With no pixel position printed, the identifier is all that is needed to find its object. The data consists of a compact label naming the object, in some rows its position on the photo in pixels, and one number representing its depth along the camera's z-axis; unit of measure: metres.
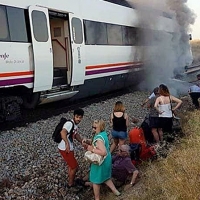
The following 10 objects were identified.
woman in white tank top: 7.08
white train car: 7.71
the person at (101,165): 4.85
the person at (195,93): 10.46
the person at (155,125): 7.26
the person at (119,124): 6.40
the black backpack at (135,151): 6.18
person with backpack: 5.23
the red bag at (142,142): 6.34
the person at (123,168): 5.53
